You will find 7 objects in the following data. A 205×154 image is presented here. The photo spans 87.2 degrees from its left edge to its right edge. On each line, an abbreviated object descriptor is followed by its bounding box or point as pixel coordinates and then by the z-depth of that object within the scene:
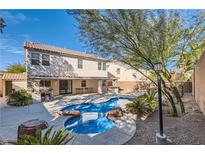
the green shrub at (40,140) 2.54
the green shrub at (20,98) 4.87
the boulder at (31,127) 3.07
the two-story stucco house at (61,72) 6.16
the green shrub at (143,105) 4.46
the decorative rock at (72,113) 4.47
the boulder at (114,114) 4.27
